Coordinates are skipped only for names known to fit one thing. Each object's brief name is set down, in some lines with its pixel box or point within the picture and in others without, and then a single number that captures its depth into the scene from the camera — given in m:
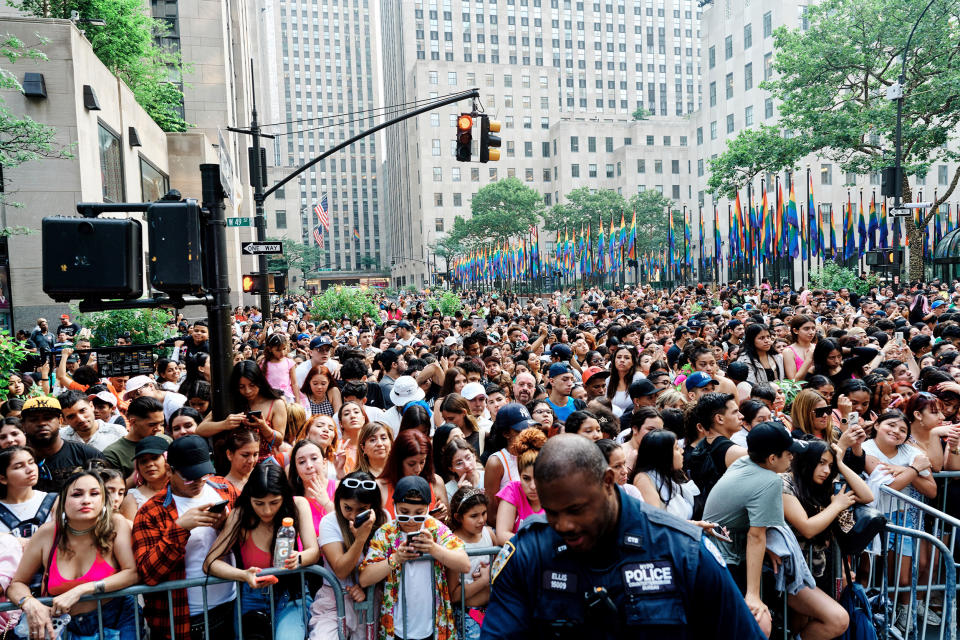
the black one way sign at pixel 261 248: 12.65
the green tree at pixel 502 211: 77.38
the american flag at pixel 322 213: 43.91
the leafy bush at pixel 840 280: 25.47
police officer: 2.28
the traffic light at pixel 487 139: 11.74
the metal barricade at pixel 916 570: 4.46
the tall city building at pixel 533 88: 97.00
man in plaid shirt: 4.02
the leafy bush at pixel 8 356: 8.10
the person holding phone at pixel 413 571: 3.98
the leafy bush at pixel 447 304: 26.48
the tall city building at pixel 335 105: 154.62
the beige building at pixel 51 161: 17.11
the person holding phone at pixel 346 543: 4.05
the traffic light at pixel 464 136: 11.73
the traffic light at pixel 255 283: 12.98
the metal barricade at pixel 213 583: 3.92
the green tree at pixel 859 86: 27.61
